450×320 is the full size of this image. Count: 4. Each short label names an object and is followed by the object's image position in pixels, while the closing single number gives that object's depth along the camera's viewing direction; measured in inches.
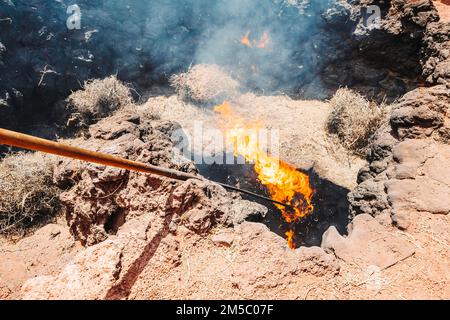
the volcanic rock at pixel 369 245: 102.9
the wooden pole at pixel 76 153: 65.4
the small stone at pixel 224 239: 107.0
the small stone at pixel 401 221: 112.9
